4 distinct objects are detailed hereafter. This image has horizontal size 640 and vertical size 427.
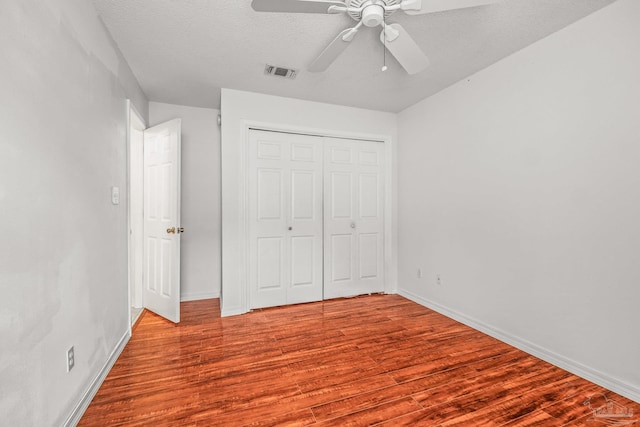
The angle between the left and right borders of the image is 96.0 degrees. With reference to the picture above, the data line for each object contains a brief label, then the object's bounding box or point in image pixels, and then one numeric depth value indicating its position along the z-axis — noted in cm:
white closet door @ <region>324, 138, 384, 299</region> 370
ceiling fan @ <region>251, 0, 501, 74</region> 148
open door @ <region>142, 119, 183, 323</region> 294
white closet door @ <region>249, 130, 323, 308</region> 336
